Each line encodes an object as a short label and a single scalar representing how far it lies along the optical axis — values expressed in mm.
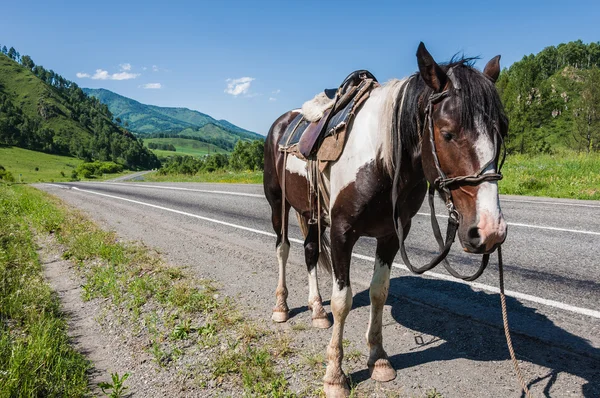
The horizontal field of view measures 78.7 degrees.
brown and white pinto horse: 2043
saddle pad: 3996
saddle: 3043
